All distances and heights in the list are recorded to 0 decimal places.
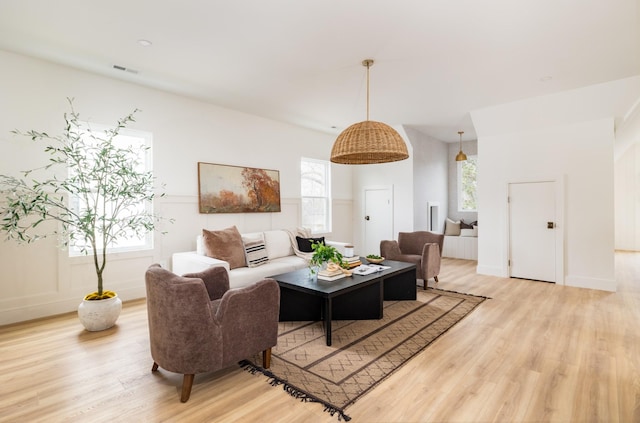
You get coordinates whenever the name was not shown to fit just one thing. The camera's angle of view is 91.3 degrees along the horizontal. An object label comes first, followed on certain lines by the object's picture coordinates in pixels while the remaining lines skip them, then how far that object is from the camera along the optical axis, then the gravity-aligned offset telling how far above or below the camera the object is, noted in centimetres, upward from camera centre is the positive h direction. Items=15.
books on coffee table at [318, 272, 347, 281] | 321 -70
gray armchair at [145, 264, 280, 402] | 199 -76
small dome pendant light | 684 +114
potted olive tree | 321 +18
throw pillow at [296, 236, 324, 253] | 507 -55
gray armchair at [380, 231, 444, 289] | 462 -67
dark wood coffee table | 341 -102
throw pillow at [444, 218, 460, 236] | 770 -47
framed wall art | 480 +36
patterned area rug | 216 -122
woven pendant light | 307 +68
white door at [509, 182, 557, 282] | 504 -37
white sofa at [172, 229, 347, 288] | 379 -69
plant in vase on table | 324 -48
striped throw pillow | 421 -59
